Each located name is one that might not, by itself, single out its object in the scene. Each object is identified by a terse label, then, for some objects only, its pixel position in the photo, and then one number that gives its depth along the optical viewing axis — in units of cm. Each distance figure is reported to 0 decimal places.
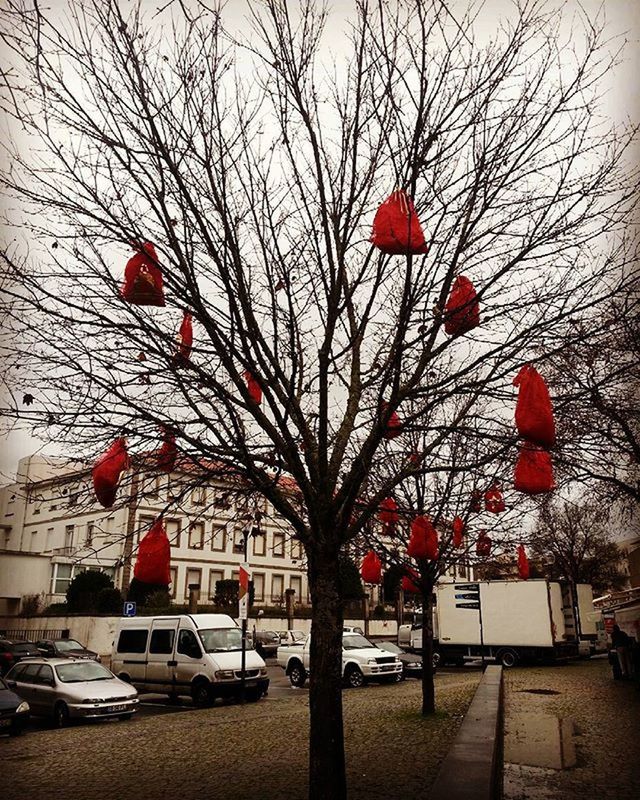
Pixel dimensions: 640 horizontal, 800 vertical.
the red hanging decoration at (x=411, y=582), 1380
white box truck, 2719
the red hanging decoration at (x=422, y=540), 748
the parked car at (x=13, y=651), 2595
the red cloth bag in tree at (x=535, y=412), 466
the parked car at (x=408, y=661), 2536
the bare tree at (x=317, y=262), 623
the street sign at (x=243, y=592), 1599
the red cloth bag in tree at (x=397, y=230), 464
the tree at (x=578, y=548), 4169
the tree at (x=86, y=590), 3494
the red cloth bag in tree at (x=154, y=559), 578
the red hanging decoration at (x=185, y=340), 645
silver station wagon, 1486
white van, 1761
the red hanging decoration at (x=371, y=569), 908
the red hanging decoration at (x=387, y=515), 888
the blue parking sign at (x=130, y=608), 2391
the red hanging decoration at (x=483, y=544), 1312
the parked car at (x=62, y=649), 2723
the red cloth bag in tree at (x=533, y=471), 531
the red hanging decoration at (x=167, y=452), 652
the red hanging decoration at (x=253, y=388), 699
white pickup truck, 2216
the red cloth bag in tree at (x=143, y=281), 560
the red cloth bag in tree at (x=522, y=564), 1425
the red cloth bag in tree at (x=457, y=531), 1188
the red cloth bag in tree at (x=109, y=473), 534
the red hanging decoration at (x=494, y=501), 943
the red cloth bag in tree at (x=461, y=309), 581
